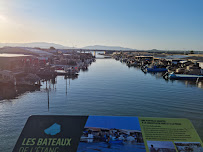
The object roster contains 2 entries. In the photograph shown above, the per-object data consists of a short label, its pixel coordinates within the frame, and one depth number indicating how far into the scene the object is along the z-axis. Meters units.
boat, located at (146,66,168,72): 50.47
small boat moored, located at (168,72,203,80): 37.09
